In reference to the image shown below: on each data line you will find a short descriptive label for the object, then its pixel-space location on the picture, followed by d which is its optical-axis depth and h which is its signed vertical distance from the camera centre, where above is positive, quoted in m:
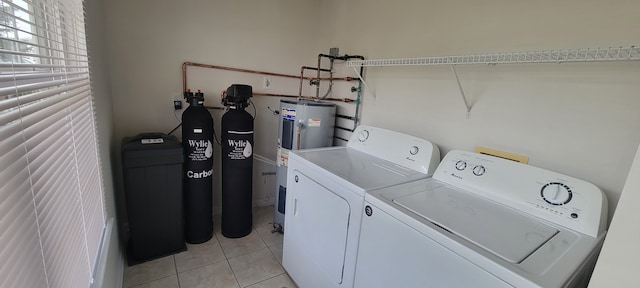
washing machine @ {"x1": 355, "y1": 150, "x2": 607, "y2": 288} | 0.87 -0.47
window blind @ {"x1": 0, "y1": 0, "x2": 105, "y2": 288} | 0.49 -0.22
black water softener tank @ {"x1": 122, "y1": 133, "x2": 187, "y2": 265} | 1.86 -0.82
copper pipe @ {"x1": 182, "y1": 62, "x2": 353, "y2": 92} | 2.28 +0.12
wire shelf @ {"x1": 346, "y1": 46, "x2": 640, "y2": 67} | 1.03 +0.23
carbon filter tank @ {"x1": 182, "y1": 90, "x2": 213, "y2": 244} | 2.05 -0.69
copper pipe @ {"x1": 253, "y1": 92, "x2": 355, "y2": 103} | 2.50 -0.08
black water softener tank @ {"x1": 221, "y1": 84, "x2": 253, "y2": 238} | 2.18 -0.66
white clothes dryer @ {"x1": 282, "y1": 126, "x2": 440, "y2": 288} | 1.40 -0.56
